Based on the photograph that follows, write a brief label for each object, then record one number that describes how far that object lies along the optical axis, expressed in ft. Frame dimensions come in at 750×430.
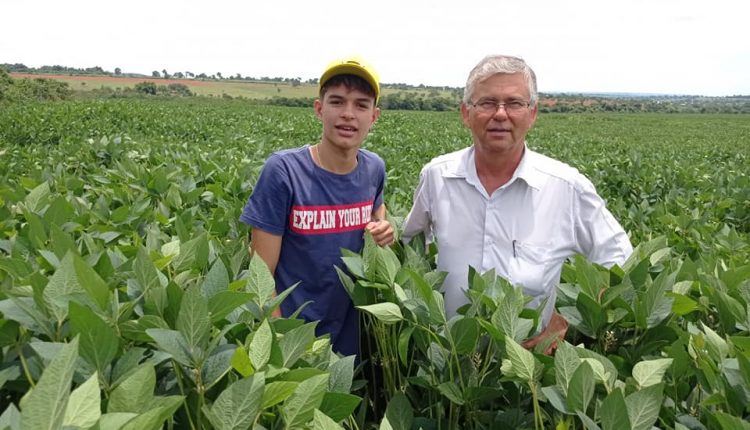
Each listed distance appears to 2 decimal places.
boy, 7.61
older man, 7.45
